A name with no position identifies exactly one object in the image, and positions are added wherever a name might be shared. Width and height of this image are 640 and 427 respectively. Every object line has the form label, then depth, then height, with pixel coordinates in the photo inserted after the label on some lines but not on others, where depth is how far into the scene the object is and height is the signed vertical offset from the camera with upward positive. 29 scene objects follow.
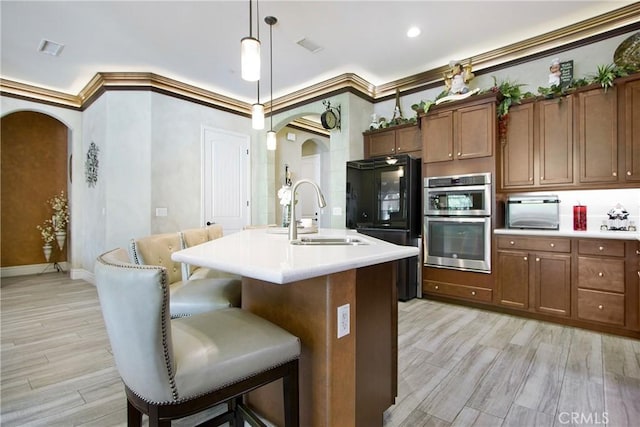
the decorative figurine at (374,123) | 4.71 +1.32
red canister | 3.34 -0.08
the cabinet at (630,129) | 2.85 +0.74
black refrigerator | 3.93 +0.10
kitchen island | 1.23 -0.46
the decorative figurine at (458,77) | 3.82 +1.64
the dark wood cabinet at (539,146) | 3.24 +0.70
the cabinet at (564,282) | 2.78 -0.71
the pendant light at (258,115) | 3.15 +0.98
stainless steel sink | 1.79 -0.17
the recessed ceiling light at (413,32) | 3.38 +1.94
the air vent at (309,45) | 3.61 +1.95
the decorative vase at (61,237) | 5.81 -0.43
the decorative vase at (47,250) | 5.72 -0.65
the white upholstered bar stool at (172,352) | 0.90 -0.45
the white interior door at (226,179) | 5.09 +0.56
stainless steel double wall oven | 3.51 -0.12
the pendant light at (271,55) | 3.19 +1.94
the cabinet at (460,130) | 3.53 +0.96
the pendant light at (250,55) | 2.02 +1.01
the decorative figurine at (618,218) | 3.13 -0.08
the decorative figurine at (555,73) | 3.33 +1.45
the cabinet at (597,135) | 2.98 +0.73
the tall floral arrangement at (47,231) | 5.75 -0.31
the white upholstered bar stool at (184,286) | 1.78 -0.45
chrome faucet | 1.86 +0.02
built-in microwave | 3.51 +0.19
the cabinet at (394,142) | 4.29 +0.99
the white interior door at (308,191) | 7.18 +0.48
